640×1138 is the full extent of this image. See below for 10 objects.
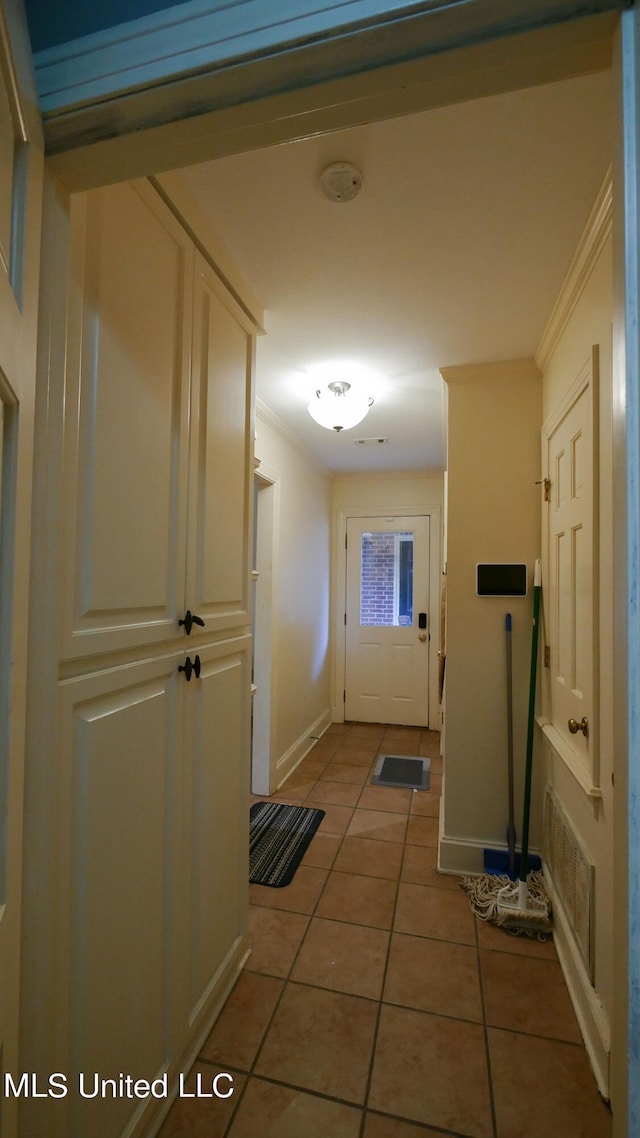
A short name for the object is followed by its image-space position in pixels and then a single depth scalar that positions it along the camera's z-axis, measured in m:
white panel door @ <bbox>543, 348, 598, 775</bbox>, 1.52
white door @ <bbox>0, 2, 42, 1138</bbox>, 0.58
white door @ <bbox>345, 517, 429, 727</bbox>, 4.54
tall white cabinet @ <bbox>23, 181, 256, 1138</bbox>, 0.89
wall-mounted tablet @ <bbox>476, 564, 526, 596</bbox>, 2.30
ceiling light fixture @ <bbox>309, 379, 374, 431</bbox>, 2.42
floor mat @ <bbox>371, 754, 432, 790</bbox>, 3.31
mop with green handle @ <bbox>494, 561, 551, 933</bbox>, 1.91
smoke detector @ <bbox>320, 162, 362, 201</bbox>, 1.23
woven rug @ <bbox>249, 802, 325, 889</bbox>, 2.28
